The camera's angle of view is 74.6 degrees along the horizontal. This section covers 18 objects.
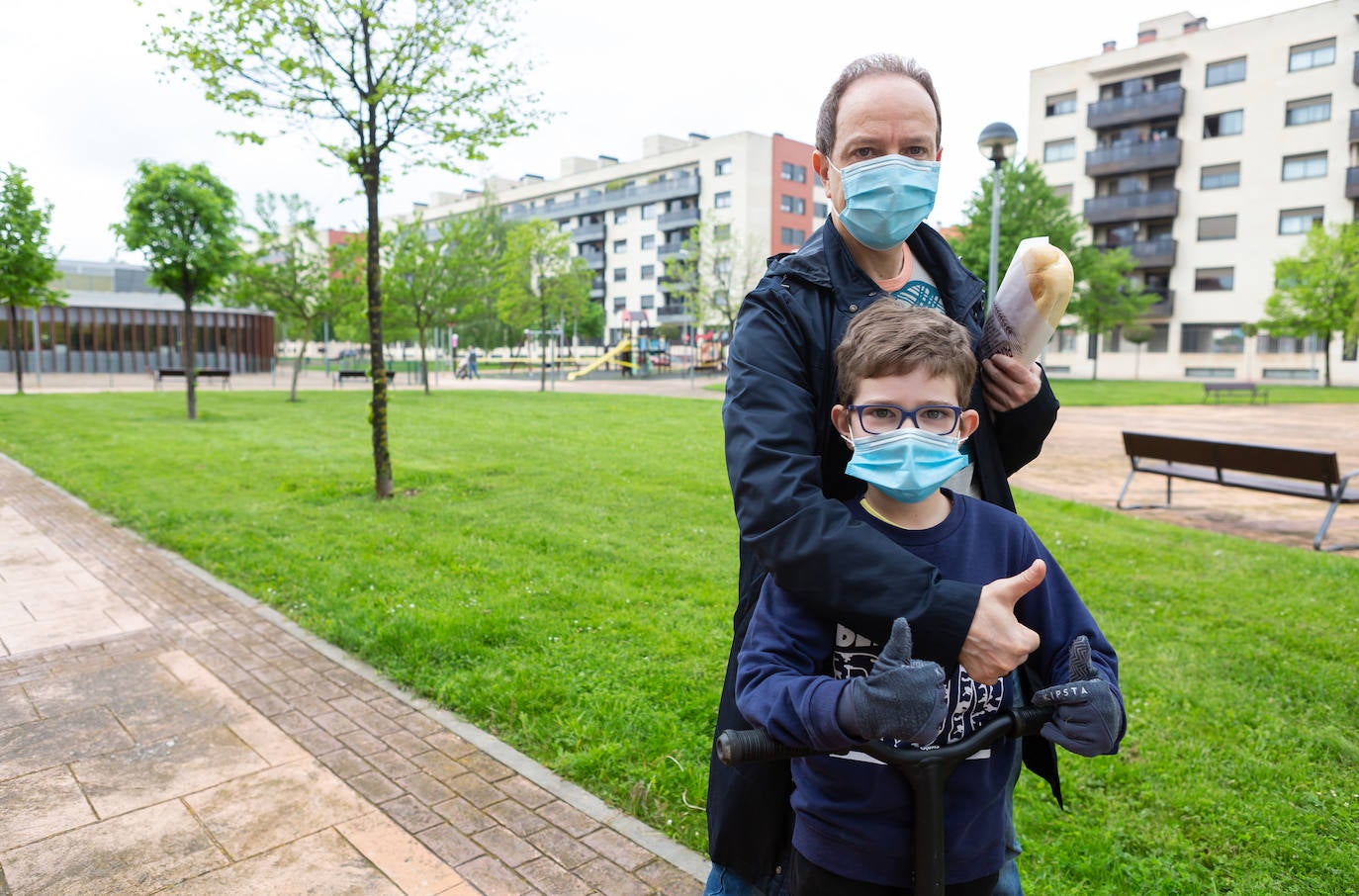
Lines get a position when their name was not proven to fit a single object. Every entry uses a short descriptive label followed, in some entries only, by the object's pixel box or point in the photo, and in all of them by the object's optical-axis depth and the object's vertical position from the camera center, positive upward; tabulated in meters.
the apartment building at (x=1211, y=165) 44.62 +10.95
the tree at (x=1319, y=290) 35.62 +3.15
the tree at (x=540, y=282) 36.44 +3.47
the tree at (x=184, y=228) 17.73 +2.76
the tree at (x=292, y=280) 25.16 +2.41
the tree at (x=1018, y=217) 35.59 +6.11
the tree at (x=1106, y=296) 40.44 +3.41
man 1.41 -0.04
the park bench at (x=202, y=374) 30.25 -0.32
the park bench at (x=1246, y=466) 7.96 -0.96
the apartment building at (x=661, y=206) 63.16 +12.64
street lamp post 12.45 +3.15
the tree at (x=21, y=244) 23.05 +3.14
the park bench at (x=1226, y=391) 28.28 -0.78
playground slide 52.97 +0.69
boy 1.44 -0.47
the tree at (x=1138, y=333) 47.19 +1.76
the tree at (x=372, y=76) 8.69 +2.91
